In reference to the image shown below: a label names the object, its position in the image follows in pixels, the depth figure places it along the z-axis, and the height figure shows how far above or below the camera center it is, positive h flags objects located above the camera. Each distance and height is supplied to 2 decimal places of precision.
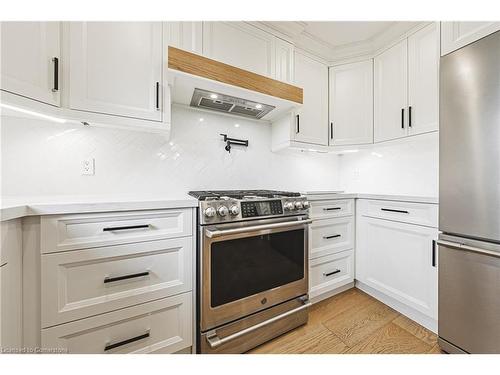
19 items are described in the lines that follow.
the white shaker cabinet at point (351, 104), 1.98 +0.82
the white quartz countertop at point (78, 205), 0.81 -0.08
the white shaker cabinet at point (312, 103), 1.89 +0.81
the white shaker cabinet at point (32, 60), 0.88 +0.58
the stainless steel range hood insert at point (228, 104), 1.48 +0.65
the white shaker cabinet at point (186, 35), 1.31 +0.97
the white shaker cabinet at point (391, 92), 1.74 +0.83
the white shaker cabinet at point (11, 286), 0.77 -0.38
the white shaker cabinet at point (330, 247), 1.75 -0.52
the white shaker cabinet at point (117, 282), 0.92 -0.46
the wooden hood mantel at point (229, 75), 1.20 +0.72
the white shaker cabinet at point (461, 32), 1.06 +0.84
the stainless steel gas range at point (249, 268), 1.18 -0.51
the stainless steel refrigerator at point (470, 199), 1.04 -0.06
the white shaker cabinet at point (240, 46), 1.42 +1.02
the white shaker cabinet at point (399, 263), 1.48 -0.60
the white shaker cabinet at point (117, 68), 1.10 +0.67
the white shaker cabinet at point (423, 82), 1.54 +0.81
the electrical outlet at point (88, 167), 1.39 +0.14
